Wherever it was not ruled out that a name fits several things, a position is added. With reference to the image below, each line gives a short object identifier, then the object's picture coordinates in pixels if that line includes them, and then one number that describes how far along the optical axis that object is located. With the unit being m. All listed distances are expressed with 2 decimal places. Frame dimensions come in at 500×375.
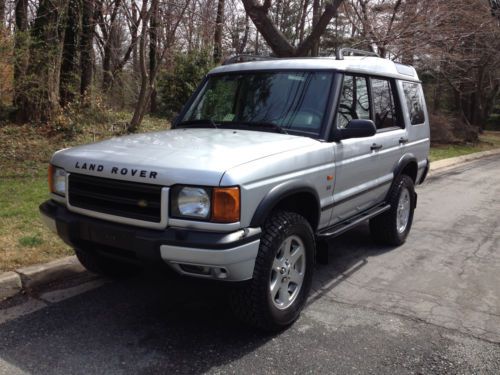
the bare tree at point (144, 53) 10.73
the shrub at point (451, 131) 20.47
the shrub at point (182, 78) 17.00
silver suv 3.08
